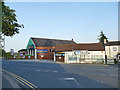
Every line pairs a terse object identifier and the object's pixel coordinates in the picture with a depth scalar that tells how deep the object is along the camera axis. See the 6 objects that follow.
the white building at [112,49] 38.38
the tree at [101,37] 73.79
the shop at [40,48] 56.58
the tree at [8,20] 10.99
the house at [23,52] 64.18
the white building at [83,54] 35.75
